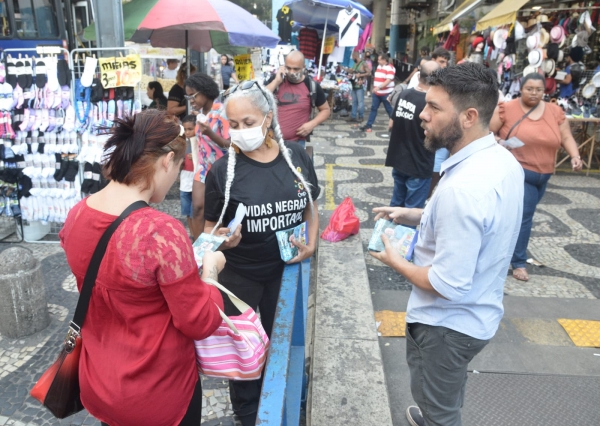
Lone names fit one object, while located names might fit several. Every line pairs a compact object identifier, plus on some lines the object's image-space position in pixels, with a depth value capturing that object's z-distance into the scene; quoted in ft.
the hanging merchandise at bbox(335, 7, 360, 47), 26.53
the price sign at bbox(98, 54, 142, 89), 16.42
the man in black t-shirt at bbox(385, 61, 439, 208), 16.76
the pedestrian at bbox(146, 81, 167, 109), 26.76
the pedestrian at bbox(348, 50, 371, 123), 43.78
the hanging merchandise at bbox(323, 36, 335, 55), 33.34
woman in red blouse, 5.01
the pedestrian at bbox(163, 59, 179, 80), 36.32
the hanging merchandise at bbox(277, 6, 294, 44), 36.04
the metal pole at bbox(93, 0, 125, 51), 18.12
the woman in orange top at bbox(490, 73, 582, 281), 14.75
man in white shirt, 5.96
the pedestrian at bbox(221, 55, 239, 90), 49.93
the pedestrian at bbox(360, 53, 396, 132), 39.09
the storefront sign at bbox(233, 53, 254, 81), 27.12
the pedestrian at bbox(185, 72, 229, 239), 12.03
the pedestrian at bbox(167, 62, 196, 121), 23.46
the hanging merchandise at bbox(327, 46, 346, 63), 29.04
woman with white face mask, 8.11
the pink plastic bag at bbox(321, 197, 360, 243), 14.19
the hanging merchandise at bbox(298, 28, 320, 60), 35.37
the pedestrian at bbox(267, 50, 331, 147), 17.28
